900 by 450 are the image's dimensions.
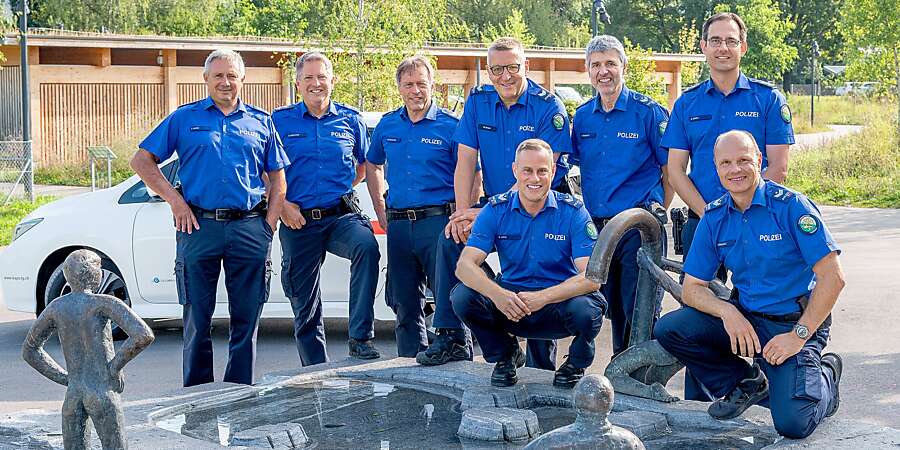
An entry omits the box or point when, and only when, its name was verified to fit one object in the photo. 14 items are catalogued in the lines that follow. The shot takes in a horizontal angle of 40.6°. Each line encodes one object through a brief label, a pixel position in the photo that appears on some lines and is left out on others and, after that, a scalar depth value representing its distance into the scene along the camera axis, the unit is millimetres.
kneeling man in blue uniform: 5230
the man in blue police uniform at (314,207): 7430
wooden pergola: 24500
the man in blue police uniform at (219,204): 6938
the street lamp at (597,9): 24209
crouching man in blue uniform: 6141
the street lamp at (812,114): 47381
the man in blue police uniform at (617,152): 6844
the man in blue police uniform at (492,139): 6879
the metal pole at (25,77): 20281
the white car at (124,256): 8867
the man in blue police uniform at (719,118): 6480
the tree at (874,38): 22688
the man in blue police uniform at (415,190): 7227
